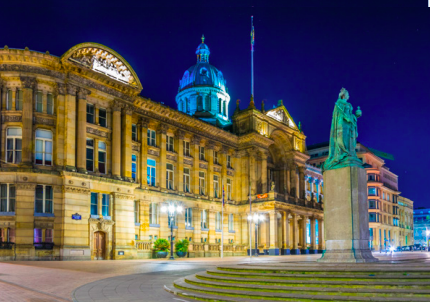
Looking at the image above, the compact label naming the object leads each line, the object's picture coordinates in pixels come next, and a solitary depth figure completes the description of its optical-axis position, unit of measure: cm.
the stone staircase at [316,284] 1292
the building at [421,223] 17575
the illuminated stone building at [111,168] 3797
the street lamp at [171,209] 4307
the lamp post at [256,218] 5472
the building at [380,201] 10506
